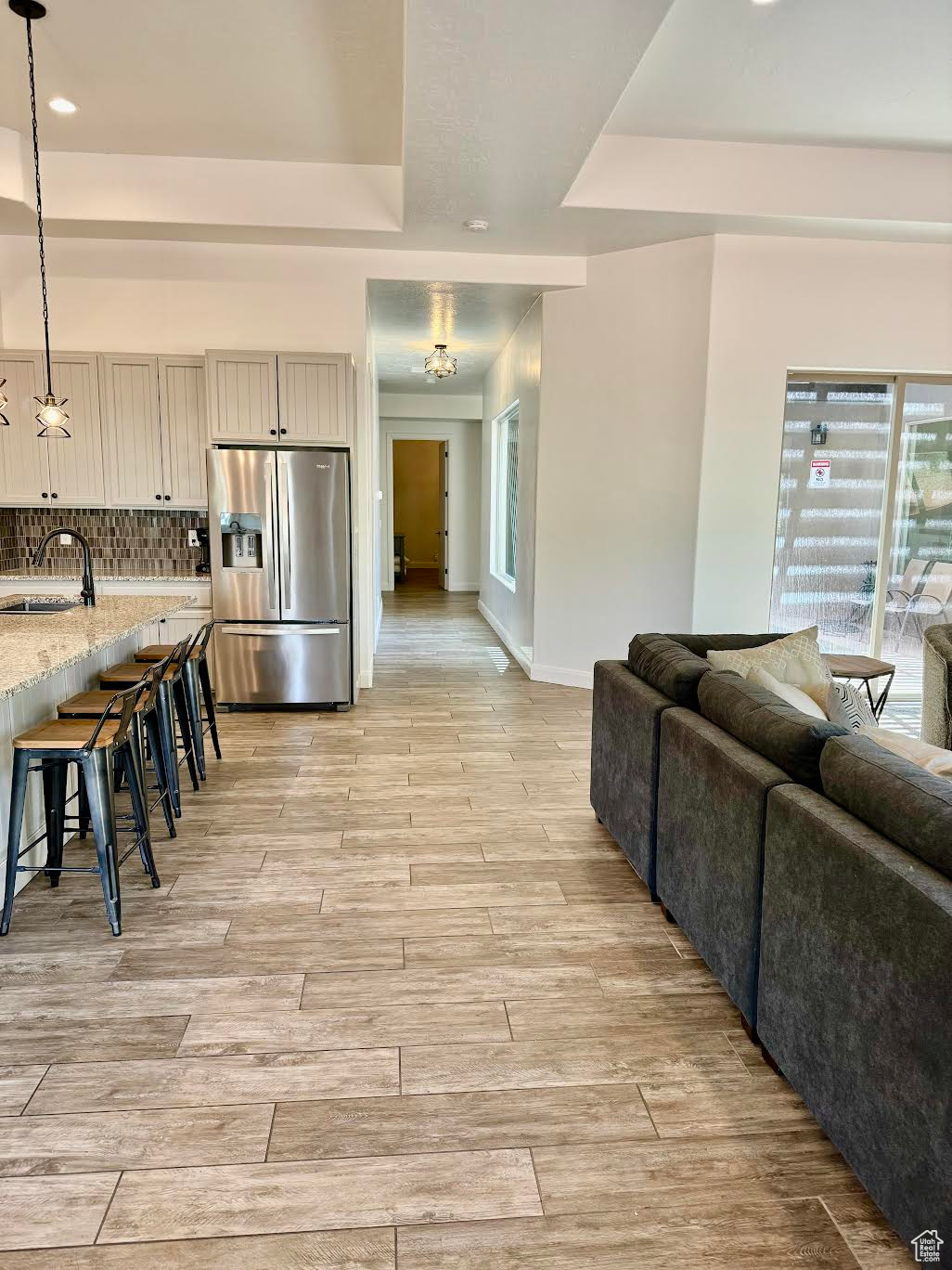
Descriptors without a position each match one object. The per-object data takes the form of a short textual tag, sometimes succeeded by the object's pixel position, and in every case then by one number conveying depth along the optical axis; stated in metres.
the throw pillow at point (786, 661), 3.12
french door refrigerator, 5.38
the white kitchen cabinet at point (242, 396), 5.40
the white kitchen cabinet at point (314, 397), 5.45
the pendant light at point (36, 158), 3.40
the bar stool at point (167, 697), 3.68
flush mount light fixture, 7.84
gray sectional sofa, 1.47
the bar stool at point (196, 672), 4.10
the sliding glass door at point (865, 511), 5.61
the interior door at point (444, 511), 12.82
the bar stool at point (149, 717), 3.14
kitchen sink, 3.91
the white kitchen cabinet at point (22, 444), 5.51
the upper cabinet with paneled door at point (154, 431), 5.61
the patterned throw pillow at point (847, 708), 2.68
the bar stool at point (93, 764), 2.71
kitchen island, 2.64
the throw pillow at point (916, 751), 2.39
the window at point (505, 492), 8.59
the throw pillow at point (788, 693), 2.74
